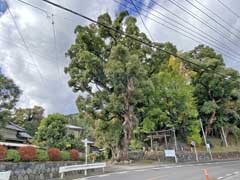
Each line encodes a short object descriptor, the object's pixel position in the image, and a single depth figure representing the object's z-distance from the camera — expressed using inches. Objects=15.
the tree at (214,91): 1130.7
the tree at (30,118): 1302.8
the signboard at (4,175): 247.5
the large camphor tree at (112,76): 700.0
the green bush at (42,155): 391.1
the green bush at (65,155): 452.6
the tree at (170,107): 951.0
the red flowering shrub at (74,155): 492.4
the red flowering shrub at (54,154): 420.3
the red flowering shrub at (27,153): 362.0
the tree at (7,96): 452.5
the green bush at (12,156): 340.6
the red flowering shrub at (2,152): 326.3
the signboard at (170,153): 782.0
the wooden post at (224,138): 1221.7
